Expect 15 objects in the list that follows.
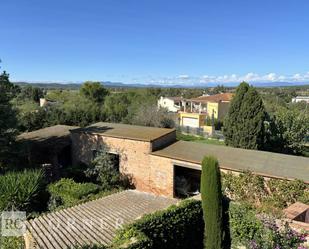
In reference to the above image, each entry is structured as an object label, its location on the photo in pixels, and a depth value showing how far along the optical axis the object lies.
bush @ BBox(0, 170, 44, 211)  13.73
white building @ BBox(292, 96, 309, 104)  116.37
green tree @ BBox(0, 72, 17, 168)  18.03
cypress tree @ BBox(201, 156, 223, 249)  10.82
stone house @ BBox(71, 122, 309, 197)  15.54
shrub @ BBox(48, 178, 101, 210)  15.12
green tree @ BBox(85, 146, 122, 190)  18.34
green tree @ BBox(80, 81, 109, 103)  62.44
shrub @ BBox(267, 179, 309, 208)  13.04
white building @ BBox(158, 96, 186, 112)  75.76
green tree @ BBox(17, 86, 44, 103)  81.56
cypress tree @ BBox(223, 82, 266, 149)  26.33
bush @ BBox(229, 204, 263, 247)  10.11
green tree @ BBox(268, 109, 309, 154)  29.08
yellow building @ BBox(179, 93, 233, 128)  53.91
